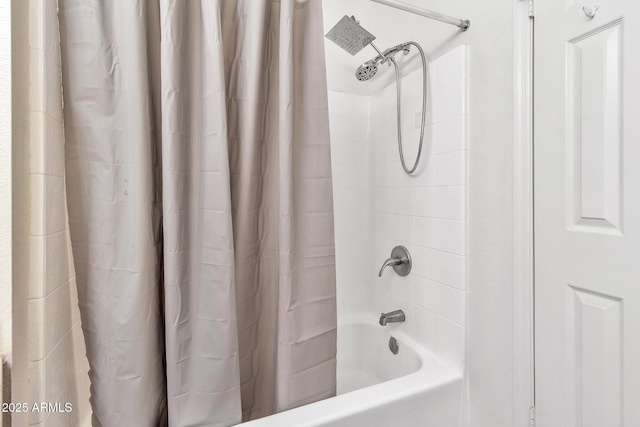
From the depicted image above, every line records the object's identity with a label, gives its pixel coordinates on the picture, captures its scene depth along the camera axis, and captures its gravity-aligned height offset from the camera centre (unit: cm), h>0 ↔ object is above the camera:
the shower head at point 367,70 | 141 +58
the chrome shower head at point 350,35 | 119 +64
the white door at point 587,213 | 76 -4
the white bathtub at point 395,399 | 91 -63
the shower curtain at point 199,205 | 80 +0
